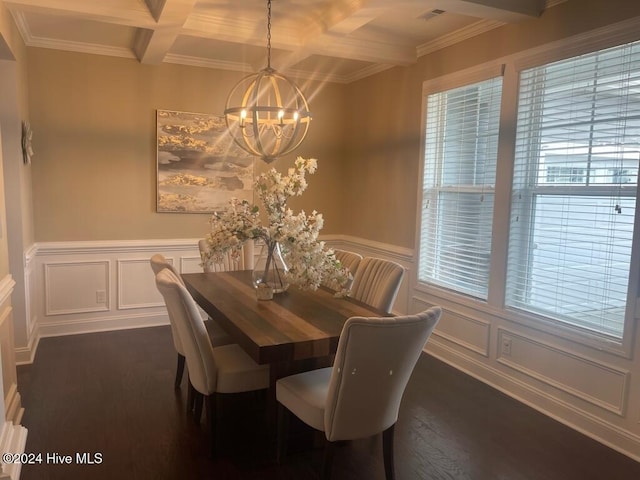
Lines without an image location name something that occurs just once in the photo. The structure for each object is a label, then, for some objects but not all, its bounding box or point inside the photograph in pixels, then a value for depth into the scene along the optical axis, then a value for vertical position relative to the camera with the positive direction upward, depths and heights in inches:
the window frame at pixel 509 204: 106.9 -1.2
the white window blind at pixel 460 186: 144.7 +3.9
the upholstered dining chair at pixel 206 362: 93.3 -34.7
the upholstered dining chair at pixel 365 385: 76.9 -31.6
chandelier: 109.8 +17.1
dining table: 86.0 -25.1
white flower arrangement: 105.7 -8.6
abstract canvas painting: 185.6 +10.2
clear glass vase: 113.5 -18.2
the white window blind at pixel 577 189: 108.7 +3.0
